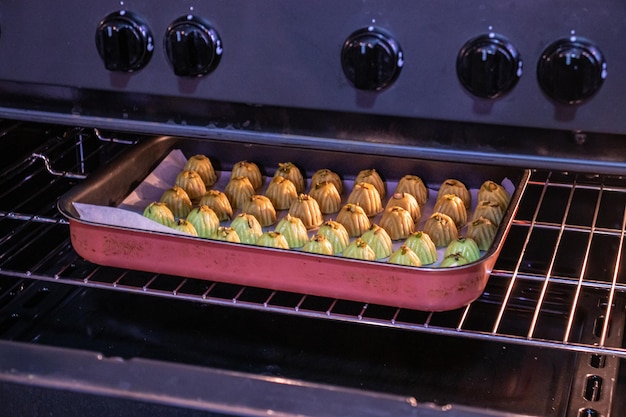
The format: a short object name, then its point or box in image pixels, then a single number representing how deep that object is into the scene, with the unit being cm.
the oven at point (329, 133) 127
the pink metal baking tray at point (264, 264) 156
